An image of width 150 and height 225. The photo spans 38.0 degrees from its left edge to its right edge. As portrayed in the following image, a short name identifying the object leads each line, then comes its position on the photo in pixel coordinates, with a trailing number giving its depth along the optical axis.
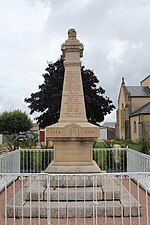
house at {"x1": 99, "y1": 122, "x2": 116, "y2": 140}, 26.01
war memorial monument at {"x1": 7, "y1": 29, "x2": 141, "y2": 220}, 4.31
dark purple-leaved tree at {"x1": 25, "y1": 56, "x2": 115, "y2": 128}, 22.23
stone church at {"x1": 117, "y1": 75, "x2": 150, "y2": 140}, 26.74
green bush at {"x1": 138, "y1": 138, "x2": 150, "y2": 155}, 9.10
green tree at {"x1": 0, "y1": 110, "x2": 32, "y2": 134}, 37.11
